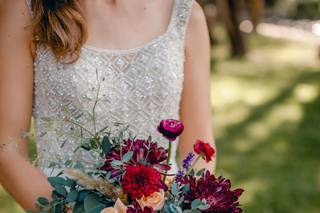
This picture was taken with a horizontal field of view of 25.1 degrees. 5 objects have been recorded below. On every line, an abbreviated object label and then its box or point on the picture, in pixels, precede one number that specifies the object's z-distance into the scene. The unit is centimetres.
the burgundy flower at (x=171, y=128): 103
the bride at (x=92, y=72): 129
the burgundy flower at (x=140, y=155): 101
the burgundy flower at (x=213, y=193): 100
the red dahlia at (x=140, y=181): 96
